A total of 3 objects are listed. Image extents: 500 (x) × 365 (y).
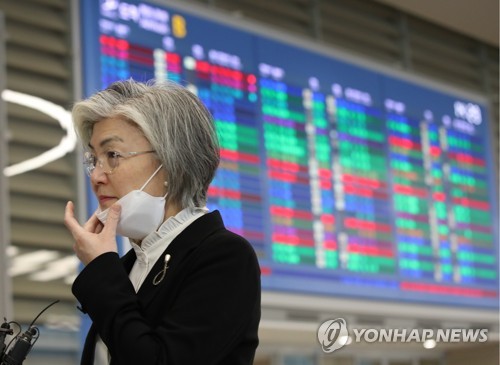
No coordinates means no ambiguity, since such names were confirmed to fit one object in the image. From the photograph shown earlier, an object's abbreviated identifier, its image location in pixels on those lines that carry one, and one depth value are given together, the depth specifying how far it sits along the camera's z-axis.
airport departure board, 7.16
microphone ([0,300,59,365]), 3.13
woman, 3.12
